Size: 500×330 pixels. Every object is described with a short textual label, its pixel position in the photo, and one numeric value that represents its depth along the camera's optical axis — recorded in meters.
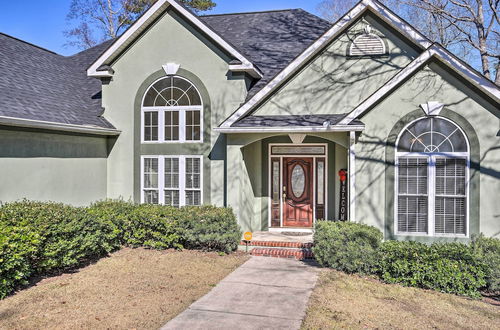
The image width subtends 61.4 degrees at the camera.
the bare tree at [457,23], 17.17
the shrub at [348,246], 8.94
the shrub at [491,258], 8.15
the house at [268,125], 10.20
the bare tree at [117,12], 30.00
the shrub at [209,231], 10.49
